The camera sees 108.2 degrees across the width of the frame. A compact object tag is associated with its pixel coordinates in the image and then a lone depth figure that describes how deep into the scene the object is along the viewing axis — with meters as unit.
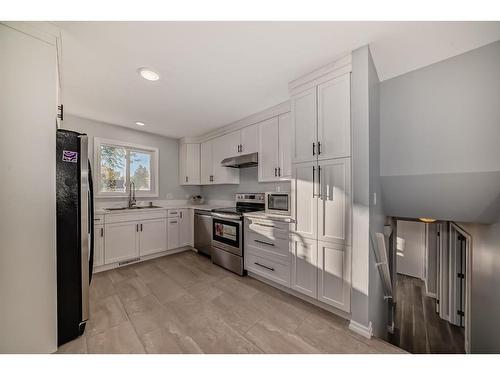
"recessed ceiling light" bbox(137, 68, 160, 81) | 1.81
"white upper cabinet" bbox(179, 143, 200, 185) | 4.04
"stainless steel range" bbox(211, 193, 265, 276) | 2.74
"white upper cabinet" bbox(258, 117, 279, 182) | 2.69
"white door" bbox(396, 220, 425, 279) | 4.06
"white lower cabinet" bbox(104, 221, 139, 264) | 2.88
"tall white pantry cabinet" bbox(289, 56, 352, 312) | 1.68
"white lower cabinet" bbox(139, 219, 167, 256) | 3.25
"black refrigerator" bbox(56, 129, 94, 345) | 1.41
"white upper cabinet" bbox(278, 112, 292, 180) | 2.54
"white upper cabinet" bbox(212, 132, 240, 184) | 3.35
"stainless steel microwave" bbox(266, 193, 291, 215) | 2.32
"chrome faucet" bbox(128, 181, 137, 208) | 3.51
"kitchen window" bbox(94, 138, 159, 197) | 3.22
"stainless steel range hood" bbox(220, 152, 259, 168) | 2.89
